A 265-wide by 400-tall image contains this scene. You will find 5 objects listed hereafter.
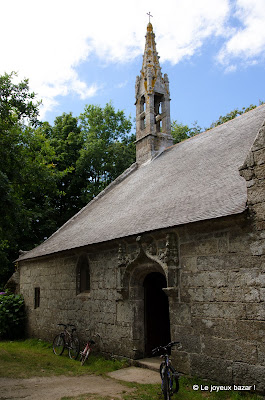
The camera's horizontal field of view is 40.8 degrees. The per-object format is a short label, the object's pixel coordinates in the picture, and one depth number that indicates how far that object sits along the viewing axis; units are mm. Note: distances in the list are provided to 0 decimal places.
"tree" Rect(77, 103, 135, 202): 21641
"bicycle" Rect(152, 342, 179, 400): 5355
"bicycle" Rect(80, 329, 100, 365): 8367
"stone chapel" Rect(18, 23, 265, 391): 5793
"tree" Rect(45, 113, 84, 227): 21594
